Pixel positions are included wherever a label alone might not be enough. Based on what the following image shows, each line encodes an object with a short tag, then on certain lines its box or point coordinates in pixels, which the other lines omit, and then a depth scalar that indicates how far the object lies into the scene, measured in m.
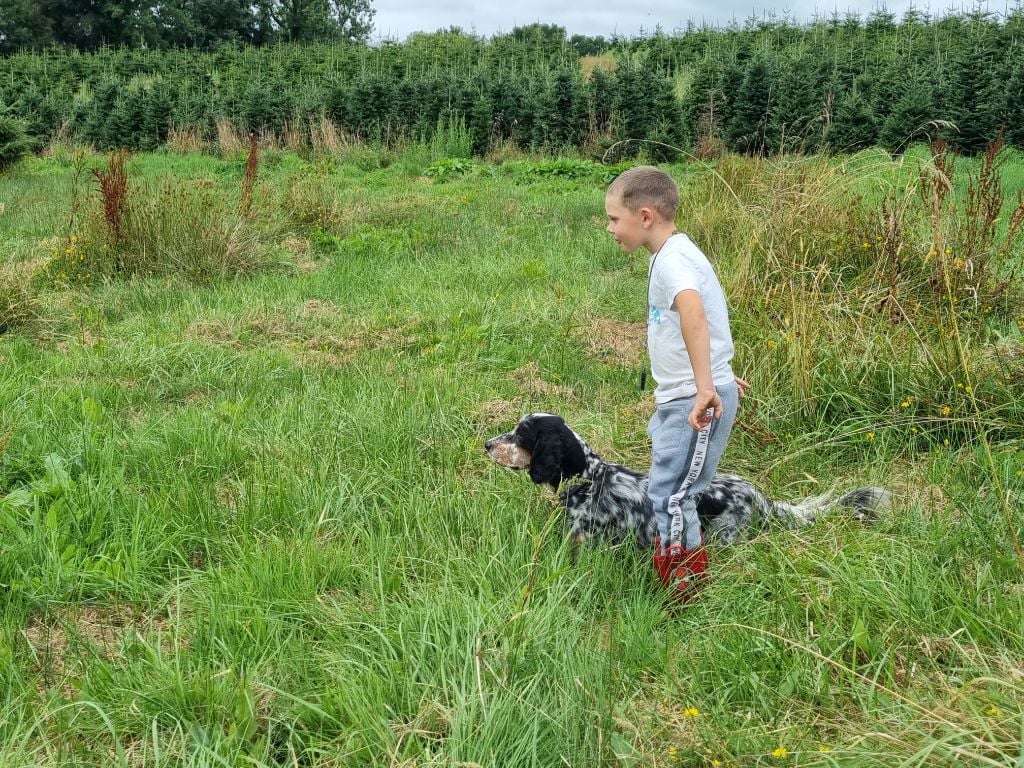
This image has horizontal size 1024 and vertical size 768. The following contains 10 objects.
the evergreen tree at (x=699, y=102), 18.70
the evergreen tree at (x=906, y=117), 15.85
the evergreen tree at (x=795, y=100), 17.17
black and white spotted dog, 3.28
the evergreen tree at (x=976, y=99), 16.03
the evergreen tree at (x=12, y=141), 15.24
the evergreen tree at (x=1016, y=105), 15.72
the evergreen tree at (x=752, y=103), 18.47
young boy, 2.91
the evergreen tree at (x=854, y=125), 16.77
